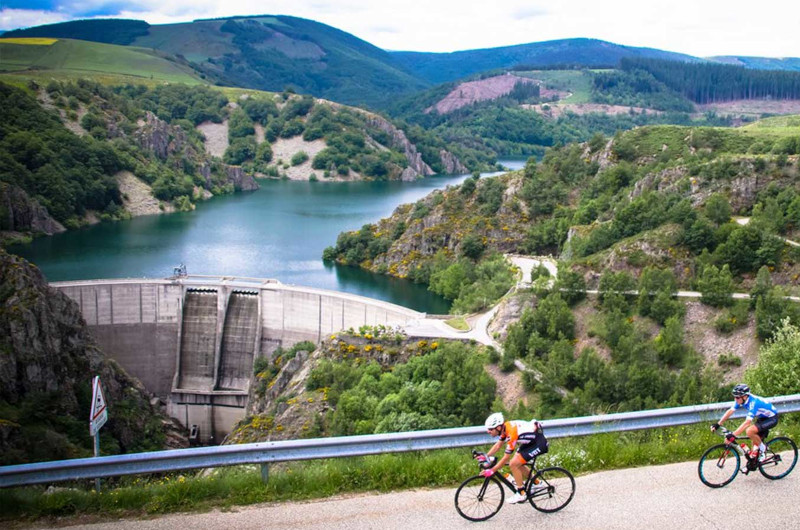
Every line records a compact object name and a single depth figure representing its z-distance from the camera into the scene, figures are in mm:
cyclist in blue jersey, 10641
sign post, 15564
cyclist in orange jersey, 9672
